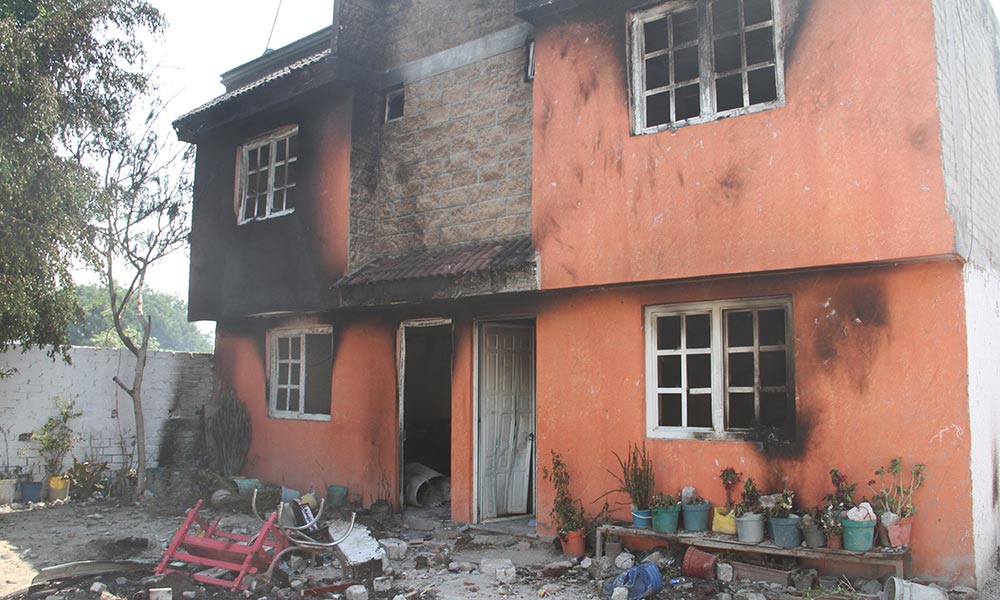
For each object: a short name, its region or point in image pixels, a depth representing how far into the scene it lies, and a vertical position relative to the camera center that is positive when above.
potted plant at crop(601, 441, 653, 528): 7.31 -1.04
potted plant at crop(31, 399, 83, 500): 11.48 -1.09
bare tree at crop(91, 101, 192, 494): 11.93 +2.64
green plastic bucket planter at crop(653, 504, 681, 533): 7.07 -1.31
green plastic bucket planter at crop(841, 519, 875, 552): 6.02 -1.24
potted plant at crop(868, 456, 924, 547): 6.00 -0.99
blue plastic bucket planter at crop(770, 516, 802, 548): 6.38 -1.30
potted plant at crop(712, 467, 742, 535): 6.85 -1.22
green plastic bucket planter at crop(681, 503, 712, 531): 7.01 -1.28
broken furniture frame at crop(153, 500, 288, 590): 6.77 -1.64
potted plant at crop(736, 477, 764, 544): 6.58 -1.21
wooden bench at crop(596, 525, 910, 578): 5.91 -1.44
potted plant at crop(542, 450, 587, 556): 7.78 -1.45
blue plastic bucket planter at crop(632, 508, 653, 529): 7.27 -1.35
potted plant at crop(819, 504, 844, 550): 6.14 -1.23
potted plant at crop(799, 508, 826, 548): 6.29 -1.27
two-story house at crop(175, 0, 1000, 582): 6.23 +1.34
